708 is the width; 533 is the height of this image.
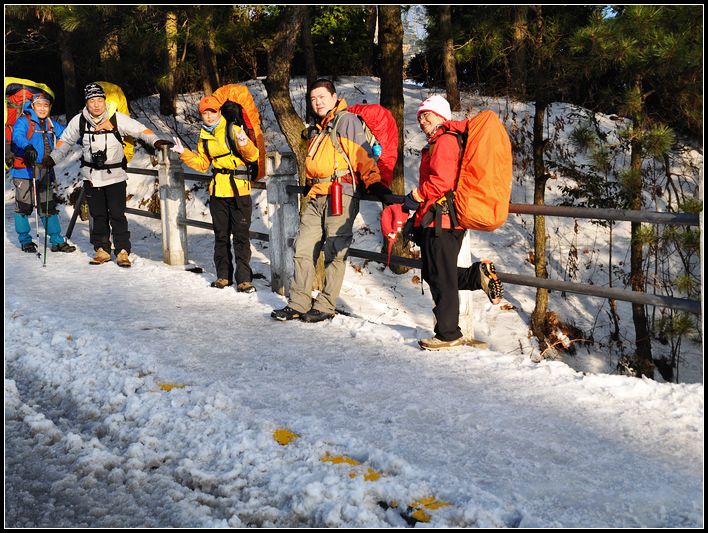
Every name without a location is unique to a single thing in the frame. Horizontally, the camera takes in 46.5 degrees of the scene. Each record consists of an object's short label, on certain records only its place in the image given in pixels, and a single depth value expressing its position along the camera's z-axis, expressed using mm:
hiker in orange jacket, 6801
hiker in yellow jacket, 8250
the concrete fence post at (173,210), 10086
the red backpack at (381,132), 6906
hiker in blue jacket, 10375
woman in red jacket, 5750
